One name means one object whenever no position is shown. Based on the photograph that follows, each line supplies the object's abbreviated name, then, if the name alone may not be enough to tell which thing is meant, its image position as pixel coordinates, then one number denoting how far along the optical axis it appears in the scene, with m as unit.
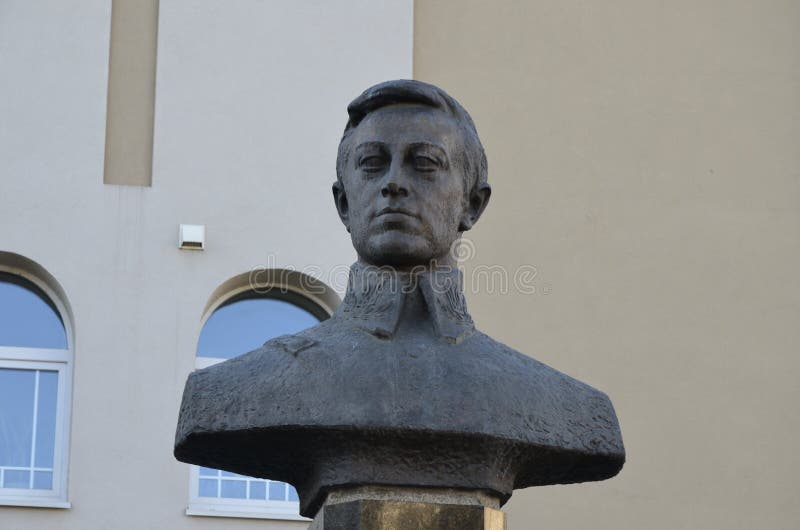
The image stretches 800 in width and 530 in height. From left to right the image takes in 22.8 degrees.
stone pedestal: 5.75
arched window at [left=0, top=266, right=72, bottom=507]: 12.27
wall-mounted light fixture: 12.58
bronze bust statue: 5.79
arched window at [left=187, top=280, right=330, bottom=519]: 12.30
